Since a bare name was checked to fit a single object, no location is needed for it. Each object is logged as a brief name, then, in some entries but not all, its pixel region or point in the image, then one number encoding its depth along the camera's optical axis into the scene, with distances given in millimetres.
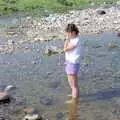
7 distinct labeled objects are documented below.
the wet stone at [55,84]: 8645
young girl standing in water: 7382
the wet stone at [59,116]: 6881
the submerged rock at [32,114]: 6684
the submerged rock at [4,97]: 7647
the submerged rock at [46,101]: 7650
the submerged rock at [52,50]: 11948
